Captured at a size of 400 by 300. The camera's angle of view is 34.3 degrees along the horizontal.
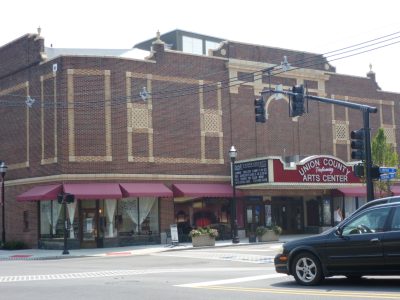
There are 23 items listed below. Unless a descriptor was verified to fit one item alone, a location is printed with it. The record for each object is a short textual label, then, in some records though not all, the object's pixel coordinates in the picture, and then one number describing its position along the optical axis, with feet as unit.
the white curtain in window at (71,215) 109.50
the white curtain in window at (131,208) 114.01
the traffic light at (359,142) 66.80
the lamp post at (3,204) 120.00
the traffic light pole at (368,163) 67.10
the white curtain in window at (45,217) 115.44
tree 126.00
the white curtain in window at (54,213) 112.83
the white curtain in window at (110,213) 110.85
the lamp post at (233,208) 111.07
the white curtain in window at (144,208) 115.14
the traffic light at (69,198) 96.85
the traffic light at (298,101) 70.85
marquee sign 120.16
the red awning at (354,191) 134.72
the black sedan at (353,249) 38.60
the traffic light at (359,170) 67.77
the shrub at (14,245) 115.85
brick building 110.73
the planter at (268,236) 112.11
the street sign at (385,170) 68.12
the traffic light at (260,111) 74.64
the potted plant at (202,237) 105.64
